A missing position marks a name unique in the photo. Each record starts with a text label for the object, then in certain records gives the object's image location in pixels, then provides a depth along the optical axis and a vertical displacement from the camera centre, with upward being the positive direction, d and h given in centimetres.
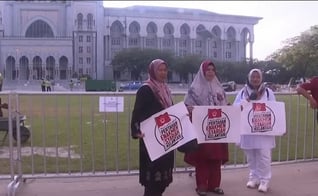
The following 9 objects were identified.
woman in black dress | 402 -39
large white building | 6375 +859
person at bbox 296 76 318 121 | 504 -14
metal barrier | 495 -140
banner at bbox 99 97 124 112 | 506 -31
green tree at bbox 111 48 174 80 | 6068 +379
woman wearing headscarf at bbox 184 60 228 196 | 447 -87
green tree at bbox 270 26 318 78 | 2717 +218
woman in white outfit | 473 -86
